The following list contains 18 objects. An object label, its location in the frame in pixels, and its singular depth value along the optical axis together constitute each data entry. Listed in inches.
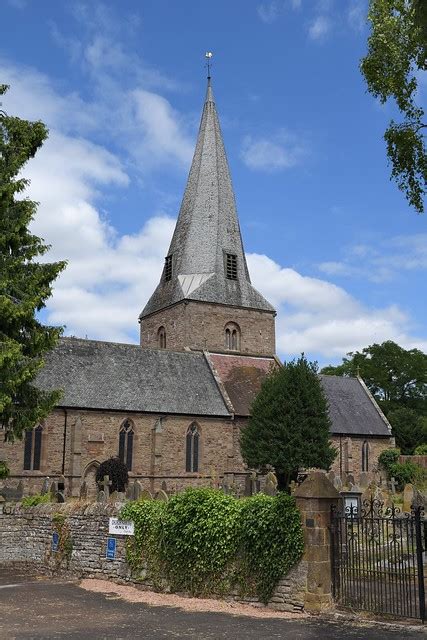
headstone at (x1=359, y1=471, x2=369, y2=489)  1385.3
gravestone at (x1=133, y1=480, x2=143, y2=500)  824.7
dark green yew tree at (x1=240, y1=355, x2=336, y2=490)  1405.0
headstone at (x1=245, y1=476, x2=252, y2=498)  1292.3
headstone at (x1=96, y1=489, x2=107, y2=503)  723.4
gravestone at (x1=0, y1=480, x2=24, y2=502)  884.0
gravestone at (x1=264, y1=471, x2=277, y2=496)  697.0
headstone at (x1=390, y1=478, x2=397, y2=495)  1434.8
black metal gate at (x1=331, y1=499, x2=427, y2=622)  435.5
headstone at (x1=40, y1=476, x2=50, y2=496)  1157.7
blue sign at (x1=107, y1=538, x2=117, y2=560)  622.2
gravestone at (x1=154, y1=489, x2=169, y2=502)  657.6
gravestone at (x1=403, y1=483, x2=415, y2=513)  852.6
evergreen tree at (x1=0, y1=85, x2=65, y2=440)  700.0
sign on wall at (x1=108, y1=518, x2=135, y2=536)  605.9
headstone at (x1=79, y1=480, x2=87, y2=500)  911.8
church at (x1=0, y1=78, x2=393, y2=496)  1366.9
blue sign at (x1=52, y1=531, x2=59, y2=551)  700.0
